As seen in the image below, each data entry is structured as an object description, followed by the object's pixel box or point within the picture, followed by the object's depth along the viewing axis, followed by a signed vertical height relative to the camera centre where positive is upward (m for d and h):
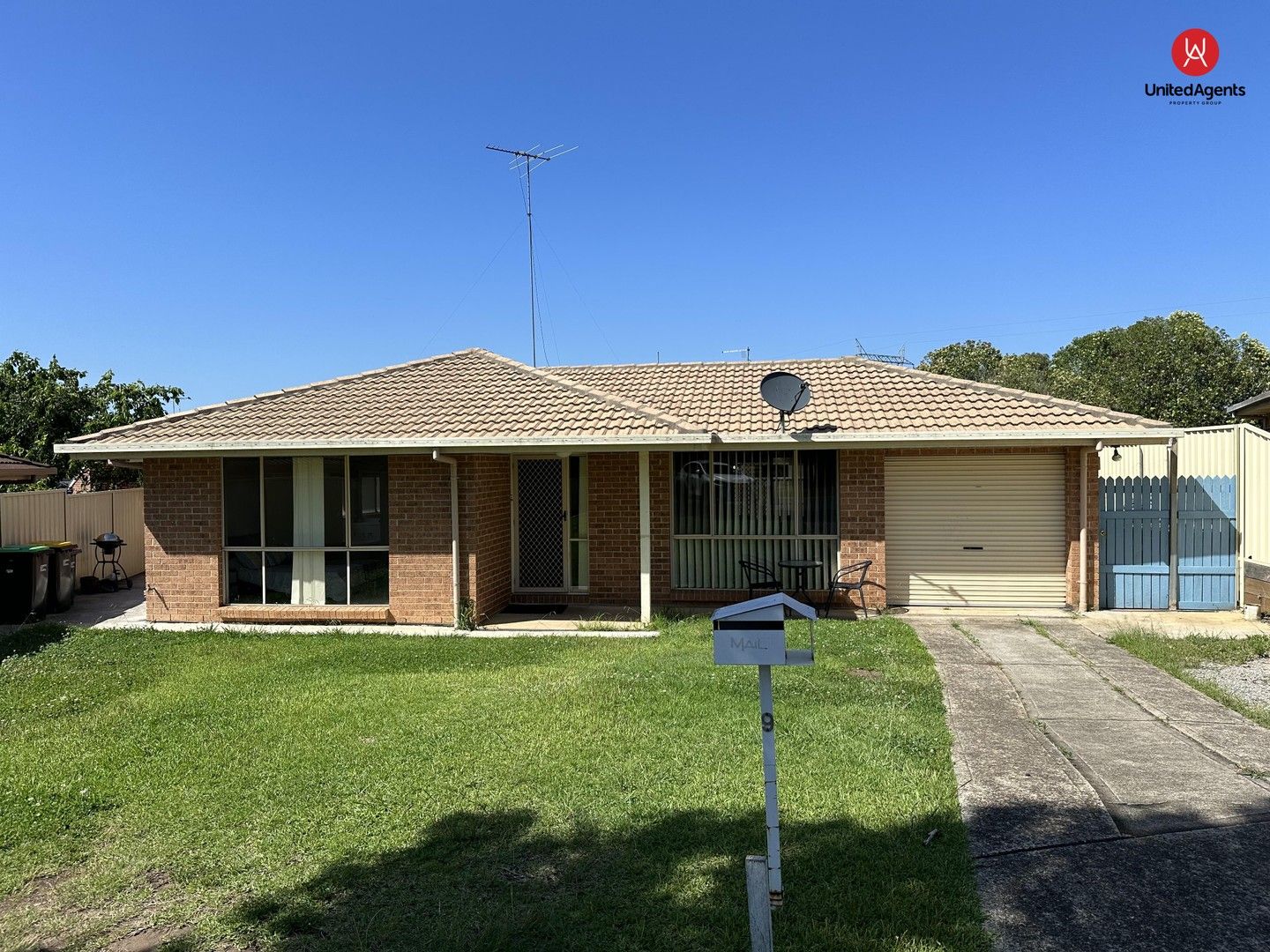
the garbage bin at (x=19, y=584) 11.79 -1.51
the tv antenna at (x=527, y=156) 16.34 +6.09
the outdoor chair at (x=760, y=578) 11.72 -1.58
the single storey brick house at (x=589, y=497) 10.86 -0.37
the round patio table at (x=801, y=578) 11.55 -1.55
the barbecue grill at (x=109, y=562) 14.93 -1.62
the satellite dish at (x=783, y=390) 11.02 +1.01
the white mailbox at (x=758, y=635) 3.33 -0.66
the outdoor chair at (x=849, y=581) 11.42 -1.59
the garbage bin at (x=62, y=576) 12.45 -1.50
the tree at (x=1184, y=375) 31.05 +3.35
